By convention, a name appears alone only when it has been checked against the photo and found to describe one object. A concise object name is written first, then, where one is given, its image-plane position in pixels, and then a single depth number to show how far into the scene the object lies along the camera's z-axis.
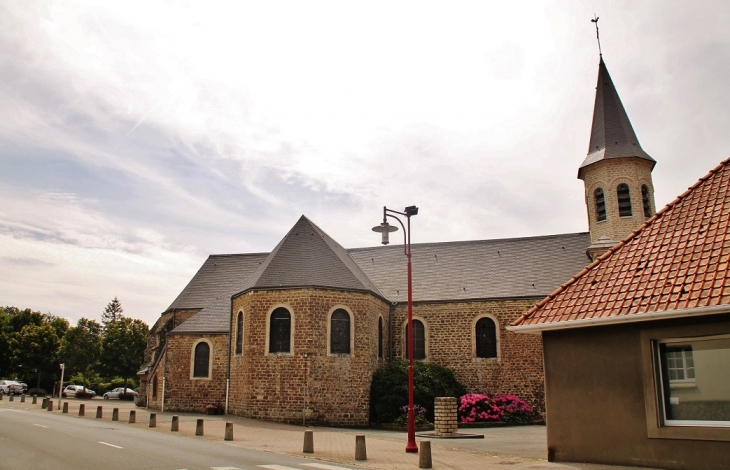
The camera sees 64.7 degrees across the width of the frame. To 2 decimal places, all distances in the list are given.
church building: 22.17
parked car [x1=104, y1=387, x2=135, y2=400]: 47.28
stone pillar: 17.52
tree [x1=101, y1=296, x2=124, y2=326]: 87.94
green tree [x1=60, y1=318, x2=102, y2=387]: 50.16
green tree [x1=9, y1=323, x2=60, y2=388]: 48.03
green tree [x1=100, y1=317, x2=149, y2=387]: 51.12
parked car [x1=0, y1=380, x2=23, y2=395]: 46.75
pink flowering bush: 22.23
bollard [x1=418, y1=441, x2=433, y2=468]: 11.33
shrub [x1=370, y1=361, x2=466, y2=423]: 22.47
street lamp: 13.64
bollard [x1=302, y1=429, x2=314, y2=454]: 13.53
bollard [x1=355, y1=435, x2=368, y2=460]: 12.31
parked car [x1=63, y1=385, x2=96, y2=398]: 47.61
